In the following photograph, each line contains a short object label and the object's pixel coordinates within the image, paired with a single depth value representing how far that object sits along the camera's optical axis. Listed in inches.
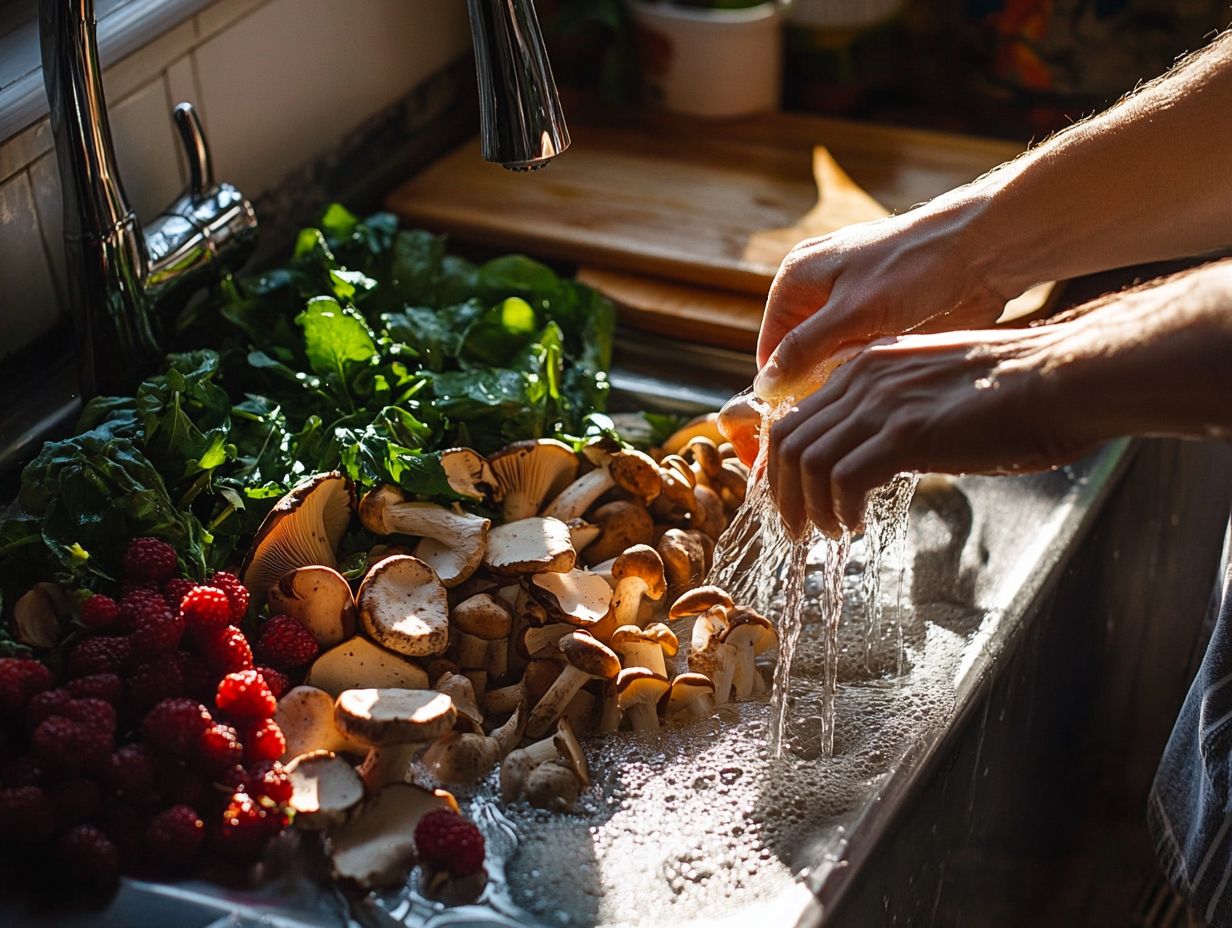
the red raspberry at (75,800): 28.5
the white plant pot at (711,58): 61.5
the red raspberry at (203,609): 31.6
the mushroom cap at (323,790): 30.0
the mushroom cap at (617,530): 39.9
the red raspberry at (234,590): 32.7
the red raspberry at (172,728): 29.1
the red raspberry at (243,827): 29.2
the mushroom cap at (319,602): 34.1
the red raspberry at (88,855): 28.1
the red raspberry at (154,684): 30.4
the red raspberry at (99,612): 31.3
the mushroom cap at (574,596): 35.8
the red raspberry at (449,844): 28.9
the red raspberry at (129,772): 28.7
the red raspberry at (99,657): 30.7
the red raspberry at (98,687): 29.8
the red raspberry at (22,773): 28.5
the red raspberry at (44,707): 29.1
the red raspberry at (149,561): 32.7
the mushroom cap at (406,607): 33.6
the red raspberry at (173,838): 28.7
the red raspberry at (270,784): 29.9
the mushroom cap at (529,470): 39.6
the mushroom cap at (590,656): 33.5
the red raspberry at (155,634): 30.5
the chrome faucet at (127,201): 33.9
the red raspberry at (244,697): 30.5
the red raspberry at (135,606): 31.1
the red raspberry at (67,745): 28.3
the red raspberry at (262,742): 30.6
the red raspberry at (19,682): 29.2
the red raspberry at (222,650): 31.9
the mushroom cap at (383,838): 29.1
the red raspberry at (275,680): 32.4
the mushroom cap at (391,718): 30.2
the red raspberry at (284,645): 33.3
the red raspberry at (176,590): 32.3
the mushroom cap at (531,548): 36.3
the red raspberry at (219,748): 29.5
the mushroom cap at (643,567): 36.9
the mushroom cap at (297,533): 35.1
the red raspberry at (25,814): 27.7
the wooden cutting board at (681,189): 52.6
